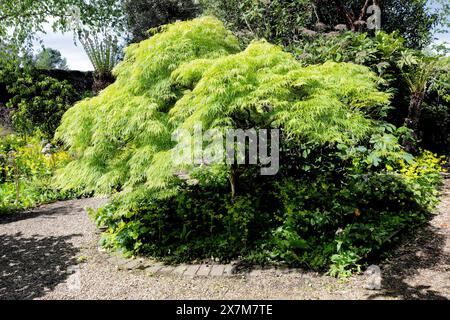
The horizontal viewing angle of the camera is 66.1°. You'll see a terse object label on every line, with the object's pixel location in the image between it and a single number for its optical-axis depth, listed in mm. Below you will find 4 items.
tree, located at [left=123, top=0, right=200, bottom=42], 12438
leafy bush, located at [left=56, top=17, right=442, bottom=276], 3082
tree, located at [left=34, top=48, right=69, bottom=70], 47959
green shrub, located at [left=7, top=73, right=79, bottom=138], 8609
